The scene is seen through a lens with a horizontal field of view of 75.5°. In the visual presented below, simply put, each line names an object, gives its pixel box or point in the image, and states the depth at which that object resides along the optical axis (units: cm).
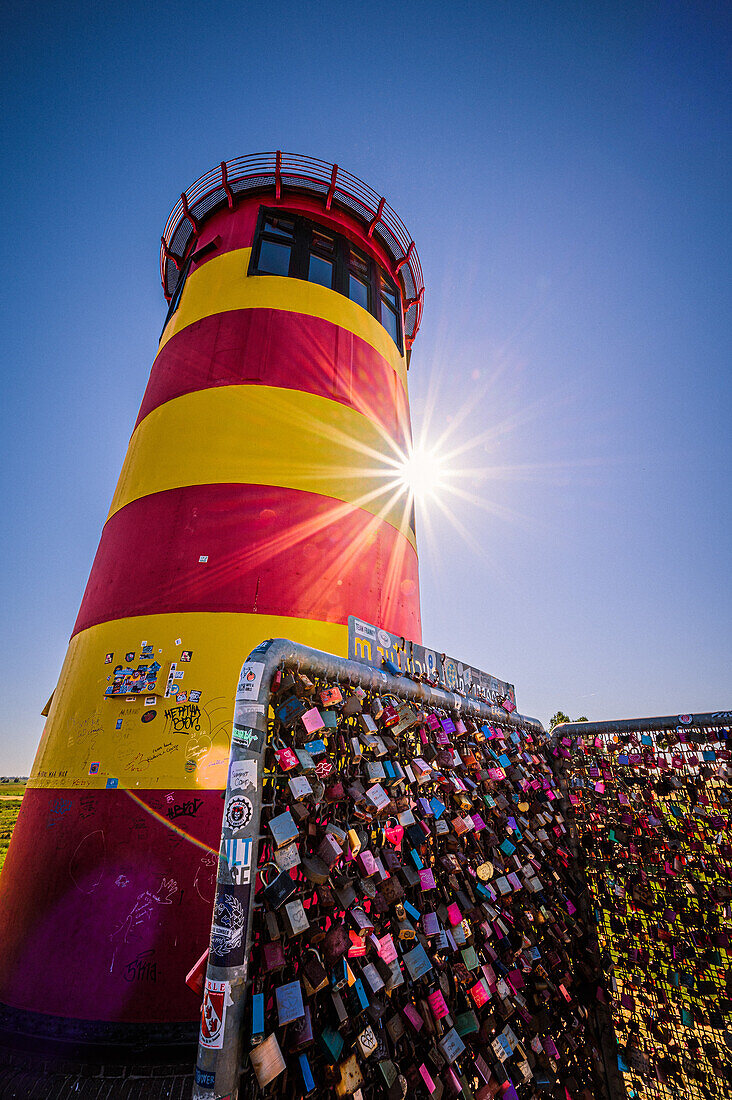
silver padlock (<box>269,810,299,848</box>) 139
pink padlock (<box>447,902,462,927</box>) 206
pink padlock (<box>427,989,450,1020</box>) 180
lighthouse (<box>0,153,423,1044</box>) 436
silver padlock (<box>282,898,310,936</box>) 134
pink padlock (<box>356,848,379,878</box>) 171
